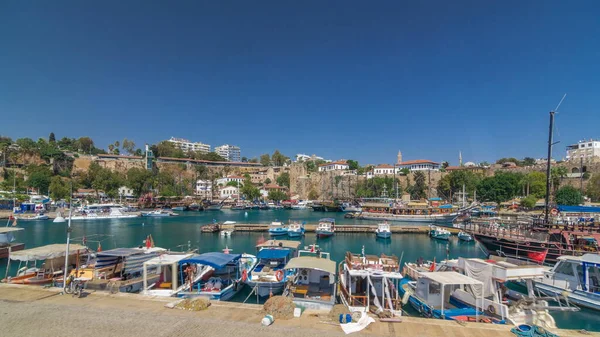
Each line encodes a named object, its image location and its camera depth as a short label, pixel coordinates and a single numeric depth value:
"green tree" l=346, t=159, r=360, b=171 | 109.50
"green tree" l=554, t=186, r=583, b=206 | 50.25
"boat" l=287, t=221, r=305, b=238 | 34.28
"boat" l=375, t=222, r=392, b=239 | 33.69
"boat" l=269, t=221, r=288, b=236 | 34.81
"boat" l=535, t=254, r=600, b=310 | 13.52
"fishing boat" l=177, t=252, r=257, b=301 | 12.80
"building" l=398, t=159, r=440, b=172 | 92.07
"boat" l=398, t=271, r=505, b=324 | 10.59
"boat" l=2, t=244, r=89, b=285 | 13.75
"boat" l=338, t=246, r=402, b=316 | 10.49
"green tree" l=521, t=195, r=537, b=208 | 54.09
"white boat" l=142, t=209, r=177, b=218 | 56.99
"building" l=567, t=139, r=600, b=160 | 81.62
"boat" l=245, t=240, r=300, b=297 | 13.80
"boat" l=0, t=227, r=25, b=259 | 20.74
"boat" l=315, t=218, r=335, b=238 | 34.25
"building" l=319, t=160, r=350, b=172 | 104.62
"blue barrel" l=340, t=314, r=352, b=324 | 8.44
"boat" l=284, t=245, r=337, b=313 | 10.48
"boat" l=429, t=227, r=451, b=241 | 33.22
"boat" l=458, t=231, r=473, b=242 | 32.62
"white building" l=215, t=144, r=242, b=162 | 166.88
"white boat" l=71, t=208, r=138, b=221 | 50.93
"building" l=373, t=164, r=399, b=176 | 95.69
